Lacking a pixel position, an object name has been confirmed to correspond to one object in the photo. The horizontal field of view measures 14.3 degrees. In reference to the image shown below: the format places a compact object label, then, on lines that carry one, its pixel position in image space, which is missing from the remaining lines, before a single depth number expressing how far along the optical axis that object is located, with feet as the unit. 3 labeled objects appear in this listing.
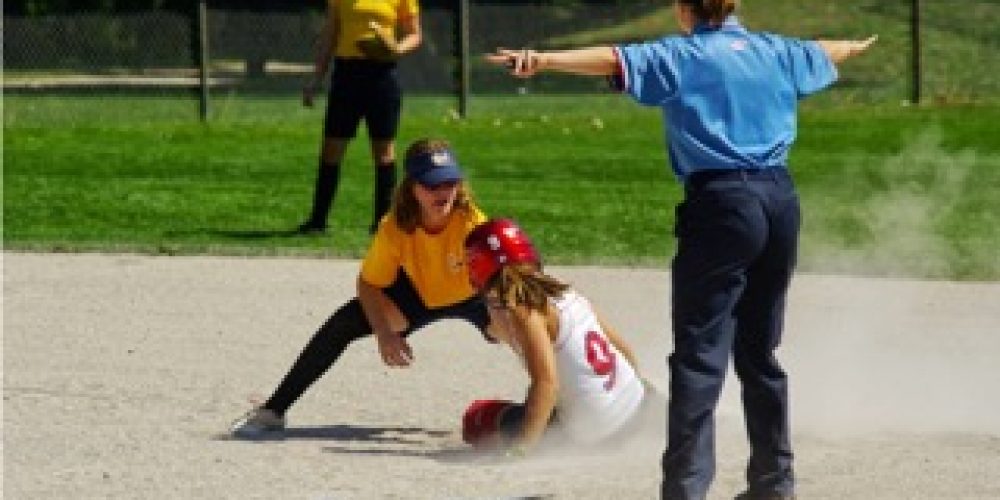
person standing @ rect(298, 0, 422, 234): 80.51
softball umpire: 37.42
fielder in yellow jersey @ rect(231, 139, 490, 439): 45.69
